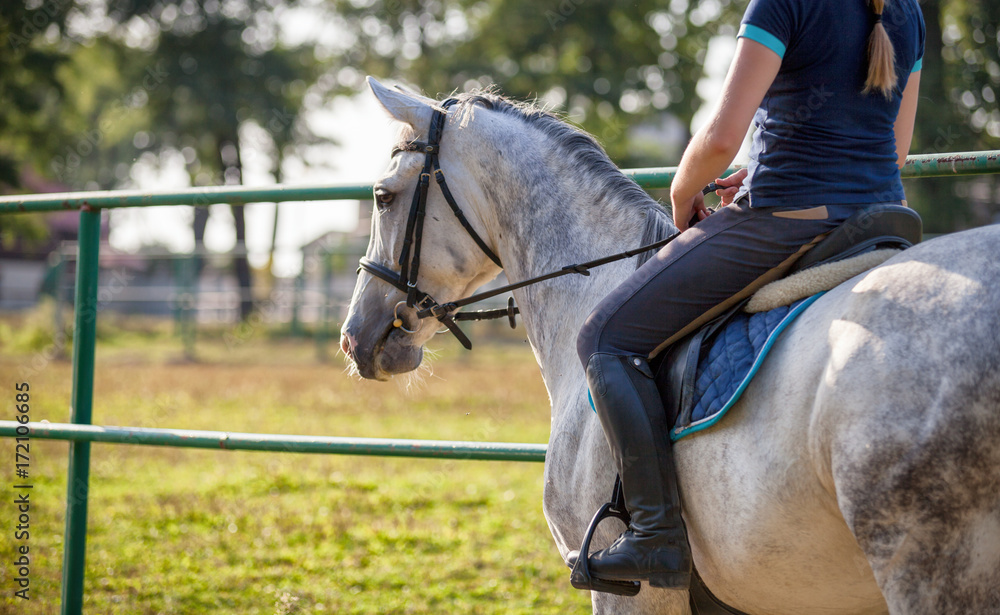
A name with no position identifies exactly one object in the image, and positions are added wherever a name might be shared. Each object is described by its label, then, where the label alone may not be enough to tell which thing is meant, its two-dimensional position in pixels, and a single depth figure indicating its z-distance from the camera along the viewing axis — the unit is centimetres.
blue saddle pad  611
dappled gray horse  590
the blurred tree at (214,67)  4484
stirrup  627
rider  612
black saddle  615
